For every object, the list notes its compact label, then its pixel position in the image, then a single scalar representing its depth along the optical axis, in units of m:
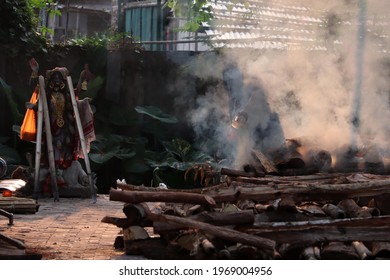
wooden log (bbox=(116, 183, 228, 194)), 15.98
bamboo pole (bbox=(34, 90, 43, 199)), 22.26
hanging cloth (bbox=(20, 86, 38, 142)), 22.92
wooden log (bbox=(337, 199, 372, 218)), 13.64
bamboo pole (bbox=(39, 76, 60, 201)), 22.26
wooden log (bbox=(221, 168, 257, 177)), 18.43
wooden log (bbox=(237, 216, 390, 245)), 12.58
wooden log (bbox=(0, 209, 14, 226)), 16.39
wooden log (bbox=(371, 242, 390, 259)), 12.24
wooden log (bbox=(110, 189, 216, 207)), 13.51
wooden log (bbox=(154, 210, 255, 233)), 12.77
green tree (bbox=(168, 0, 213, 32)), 27.47
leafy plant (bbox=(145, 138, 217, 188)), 28.12
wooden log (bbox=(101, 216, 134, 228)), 13.50
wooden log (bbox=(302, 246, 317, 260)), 12.04
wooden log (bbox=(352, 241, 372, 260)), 11.94
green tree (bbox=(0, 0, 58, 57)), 30.35
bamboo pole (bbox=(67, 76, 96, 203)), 22.57
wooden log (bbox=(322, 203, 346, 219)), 13.79
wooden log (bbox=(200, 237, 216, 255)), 12.06
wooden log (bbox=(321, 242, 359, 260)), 11.99
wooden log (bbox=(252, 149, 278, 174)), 19.08
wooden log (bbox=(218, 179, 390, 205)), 14.25
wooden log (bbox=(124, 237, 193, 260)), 12.64
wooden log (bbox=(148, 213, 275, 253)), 12.01
